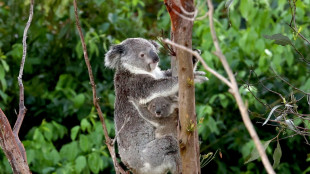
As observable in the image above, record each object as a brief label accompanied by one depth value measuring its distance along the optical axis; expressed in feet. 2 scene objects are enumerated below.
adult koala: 19.77
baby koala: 19.15
